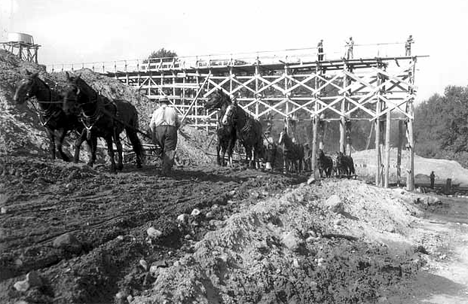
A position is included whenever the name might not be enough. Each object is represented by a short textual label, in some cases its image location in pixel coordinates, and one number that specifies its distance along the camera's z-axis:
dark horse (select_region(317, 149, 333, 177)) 28.44
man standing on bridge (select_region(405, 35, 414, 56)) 28.86
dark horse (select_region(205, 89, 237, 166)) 17.81
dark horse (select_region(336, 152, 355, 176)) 29.73
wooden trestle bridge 28.70
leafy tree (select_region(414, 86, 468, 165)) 55.59
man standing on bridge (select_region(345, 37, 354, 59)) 31.17
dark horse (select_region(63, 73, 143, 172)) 11.45
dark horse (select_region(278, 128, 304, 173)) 26.36
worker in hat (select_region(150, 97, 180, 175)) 12.36
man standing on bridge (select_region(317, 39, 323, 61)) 32.47
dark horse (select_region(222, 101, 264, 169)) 17.48
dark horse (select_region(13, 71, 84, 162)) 11.51
